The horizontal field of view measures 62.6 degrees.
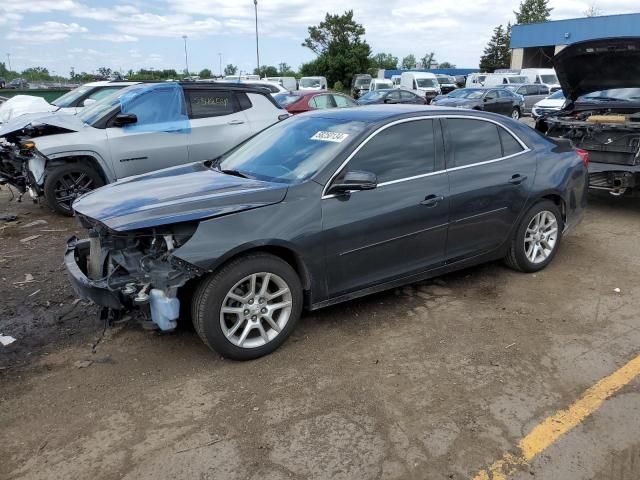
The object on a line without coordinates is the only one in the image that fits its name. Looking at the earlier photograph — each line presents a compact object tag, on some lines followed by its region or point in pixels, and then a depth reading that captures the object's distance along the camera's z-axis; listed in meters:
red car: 13.91
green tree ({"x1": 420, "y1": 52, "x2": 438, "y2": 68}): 100.28
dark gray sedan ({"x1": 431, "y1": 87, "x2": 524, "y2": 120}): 20.61
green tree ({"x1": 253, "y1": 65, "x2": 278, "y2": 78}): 74.19
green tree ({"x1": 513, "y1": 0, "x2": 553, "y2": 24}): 71.69
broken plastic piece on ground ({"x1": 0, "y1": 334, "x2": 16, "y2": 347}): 3.85
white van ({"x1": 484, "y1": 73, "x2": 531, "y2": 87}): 30.79
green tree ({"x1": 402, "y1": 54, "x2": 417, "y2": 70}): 113.51
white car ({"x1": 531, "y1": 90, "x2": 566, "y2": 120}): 19.75
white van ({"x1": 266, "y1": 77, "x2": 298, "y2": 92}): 33.08
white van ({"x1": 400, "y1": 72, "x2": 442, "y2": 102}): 29.15
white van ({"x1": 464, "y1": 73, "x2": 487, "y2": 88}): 33.38
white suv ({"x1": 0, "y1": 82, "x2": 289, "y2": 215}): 7.07
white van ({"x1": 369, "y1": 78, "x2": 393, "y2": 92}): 27.00
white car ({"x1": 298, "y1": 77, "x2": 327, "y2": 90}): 32.75
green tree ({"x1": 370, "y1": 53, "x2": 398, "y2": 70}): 89.00
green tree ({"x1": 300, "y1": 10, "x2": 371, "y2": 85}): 52.12
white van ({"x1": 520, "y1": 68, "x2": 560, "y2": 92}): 32.81
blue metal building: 39.31
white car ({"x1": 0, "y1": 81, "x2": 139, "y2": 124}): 11.27
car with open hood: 6.56
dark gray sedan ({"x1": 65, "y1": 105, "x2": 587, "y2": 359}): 3.28
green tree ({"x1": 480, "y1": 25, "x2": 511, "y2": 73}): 66.69
